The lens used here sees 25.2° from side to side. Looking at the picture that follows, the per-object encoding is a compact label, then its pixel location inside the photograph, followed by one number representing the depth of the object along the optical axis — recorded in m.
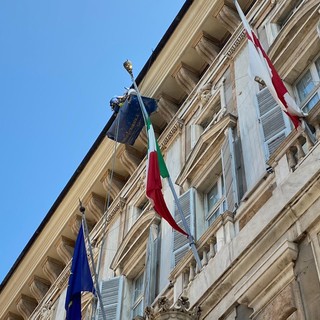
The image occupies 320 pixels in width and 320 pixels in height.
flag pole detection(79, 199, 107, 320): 10.81
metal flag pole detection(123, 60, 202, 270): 9.55
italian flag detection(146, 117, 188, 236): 10.59
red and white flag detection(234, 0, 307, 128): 8.84
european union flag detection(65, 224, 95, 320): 11.45
